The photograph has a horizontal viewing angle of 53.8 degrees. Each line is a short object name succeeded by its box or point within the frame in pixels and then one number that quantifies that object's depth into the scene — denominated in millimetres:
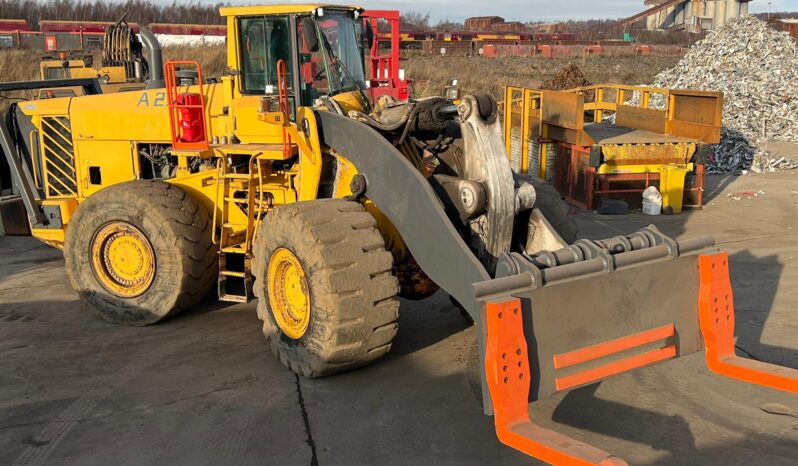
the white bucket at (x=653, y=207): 11656
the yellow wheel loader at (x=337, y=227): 4523
